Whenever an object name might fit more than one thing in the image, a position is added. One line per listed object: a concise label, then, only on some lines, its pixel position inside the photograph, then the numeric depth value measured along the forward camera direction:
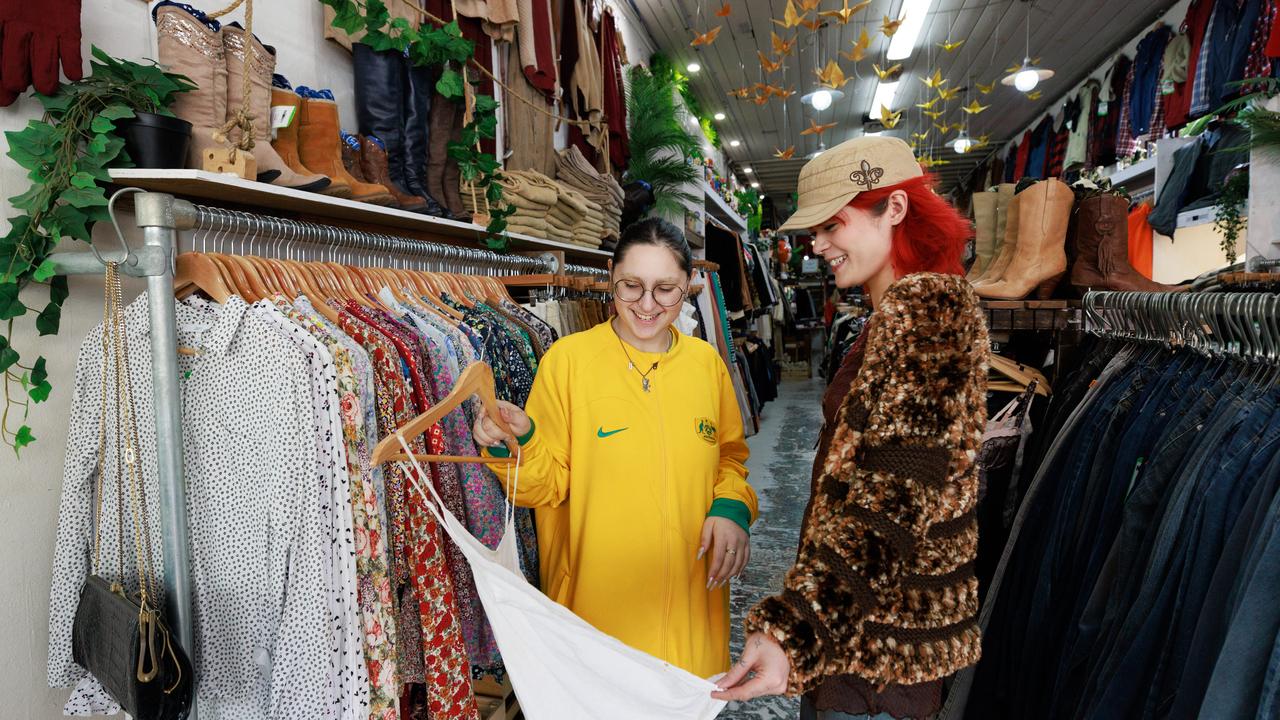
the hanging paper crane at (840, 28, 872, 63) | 3.69
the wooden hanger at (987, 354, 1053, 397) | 1.93
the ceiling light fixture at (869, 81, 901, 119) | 9.01
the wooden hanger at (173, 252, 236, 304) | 1.50
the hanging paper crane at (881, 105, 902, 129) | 4.97
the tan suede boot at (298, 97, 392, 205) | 2.01
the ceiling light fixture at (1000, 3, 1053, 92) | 6.61
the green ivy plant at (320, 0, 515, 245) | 2.21
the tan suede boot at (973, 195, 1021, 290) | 2.26
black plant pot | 1.43
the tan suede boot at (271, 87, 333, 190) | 1.90
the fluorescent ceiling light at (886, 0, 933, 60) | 6.48
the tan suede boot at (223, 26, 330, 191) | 1.72
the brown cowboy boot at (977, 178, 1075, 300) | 2.06
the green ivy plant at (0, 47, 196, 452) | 1.33
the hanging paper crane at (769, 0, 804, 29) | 3.66
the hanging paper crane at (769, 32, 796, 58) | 3.87
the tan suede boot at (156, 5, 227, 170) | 1.62
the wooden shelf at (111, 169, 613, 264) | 1.48
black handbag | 1.21
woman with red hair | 0.94
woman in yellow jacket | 1.67
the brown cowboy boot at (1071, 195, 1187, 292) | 1.98
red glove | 1.33
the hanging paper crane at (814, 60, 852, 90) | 3.96
